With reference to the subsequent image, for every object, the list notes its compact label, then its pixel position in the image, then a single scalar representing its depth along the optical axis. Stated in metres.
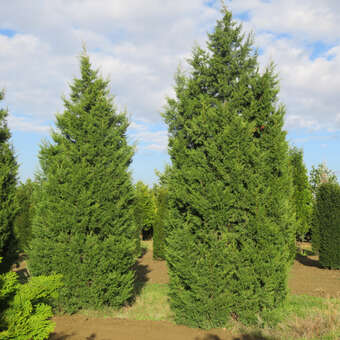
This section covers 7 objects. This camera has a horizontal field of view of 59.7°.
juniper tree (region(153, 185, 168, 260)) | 14.73
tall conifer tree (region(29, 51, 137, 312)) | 6.49
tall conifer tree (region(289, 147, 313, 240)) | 15.43
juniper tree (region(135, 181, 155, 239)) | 23.42
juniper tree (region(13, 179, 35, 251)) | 15.12
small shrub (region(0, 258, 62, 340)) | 2.58
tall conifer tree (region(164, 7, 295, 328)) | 5.52
